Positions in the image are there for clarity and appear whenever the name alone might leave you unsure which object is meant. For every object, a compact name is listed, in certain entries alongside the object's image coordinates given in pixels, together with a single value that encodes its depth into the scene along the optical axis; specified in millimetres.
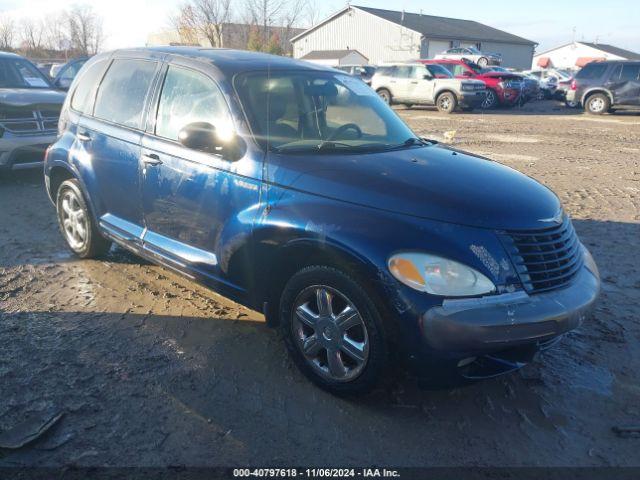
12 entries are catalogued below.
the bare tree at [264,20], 33503
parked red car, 20688
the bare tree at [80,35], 50875
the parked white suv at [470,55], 33616
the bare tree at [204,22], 32219
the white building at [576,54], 68375
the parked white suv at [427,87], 19391
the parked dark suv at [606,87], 18250
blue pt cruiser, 2742
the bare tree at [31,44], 49188
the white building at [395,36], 47288
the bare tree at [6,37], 47053
